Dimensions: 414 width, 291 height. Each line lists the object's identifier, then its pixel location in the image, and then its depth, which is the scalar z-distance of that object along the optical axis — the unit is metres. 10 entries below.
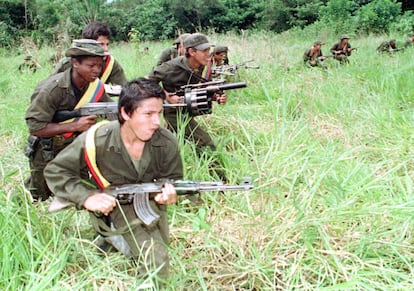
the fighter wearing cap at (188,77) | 4.00
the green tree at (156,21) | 23.86
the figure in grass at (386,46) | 9.39
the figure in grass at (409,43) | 10.34
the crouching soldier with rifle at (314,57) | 8.31
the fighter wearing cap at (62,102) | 3.01
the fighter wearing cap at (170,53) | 6.19
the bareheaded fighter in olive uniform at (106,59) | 3.86
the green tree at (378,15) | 18.36
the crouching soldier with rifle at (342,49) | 9.36
